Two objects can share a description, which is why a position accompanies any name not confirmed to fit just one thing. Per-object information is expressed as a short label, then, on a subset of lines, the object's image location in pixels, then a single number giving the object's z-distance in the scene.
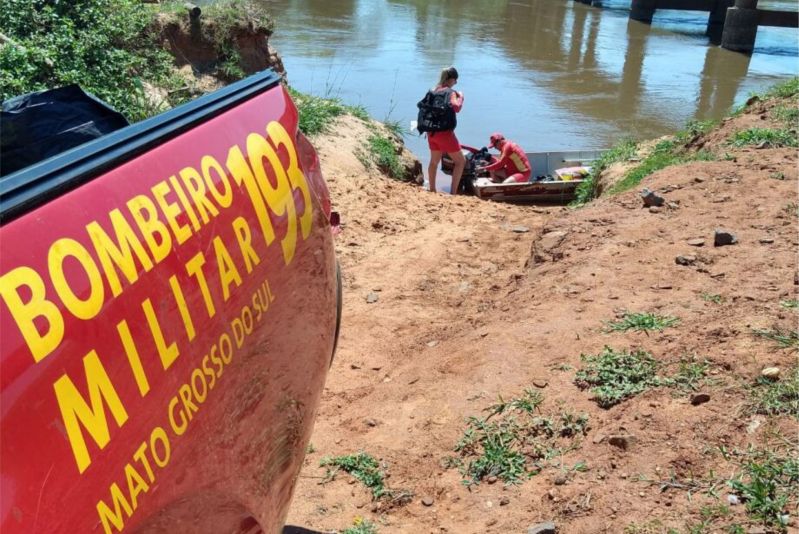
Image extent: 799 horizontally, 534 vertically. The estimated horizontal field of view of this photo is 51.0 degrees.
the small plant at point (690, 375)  3.61
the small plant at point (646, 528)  2.84
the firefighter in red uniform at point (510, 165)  11.39
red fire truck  1.43
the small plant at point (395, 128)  12.10
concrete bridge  23.70
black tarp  2.59
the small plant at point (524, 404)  3.79
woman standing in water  9.73
